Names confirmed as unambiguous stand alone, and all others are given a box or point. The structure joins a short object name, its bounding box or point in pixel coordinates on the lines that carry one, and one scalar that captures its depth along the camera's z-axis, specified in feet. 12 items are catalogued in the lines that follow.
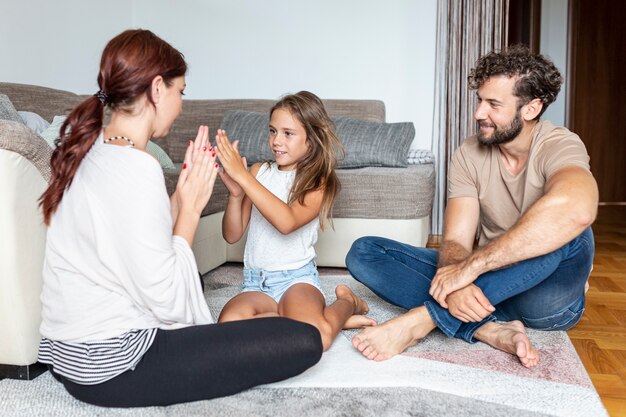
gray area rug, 5.01
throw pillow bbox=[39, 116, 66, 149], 8.66
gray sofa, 5.25
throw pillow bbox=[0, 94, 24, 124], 8.20
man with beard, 6.02
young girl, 6.71
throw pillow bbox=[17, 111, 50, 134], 9.14
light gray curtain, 13.43
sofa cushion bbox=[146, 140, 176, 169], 10.64
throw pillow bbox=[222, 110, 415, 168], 11.48
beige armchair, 5.20
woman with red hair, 4.46
